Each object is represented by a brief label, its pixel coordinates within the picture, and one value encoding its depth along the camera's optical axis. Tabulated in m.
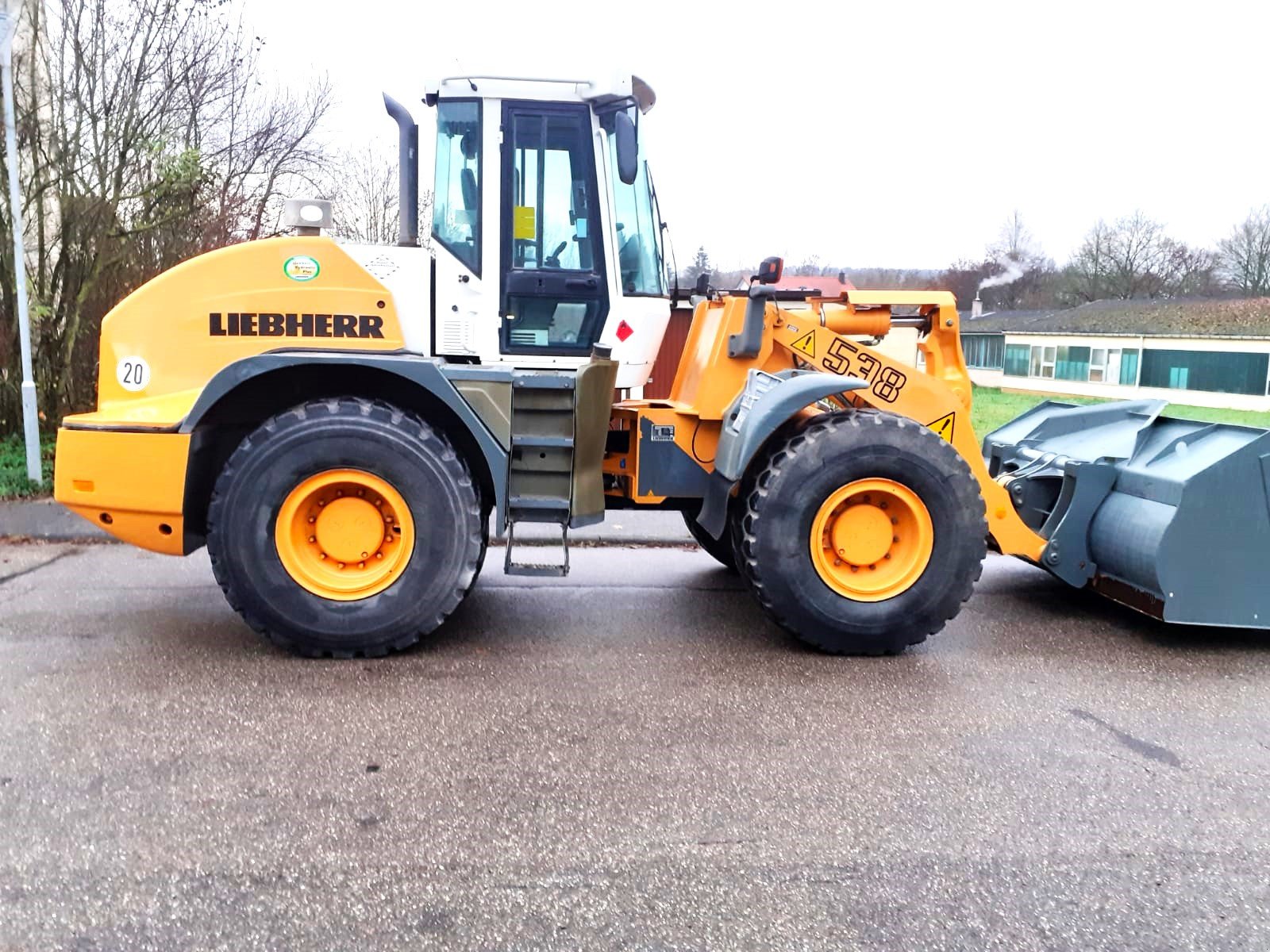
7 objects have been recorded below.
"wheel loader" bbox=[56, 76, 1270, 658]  4.83
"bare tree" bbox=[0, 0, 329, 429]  10.05
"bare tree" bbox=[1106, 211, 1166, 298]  57.75
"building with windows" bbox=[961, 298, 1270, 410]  31.55
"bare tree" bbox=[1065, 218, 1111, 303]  57.50
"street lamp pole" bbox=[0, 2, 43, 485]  8.47
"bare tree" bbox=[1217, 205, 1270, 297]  55.50
